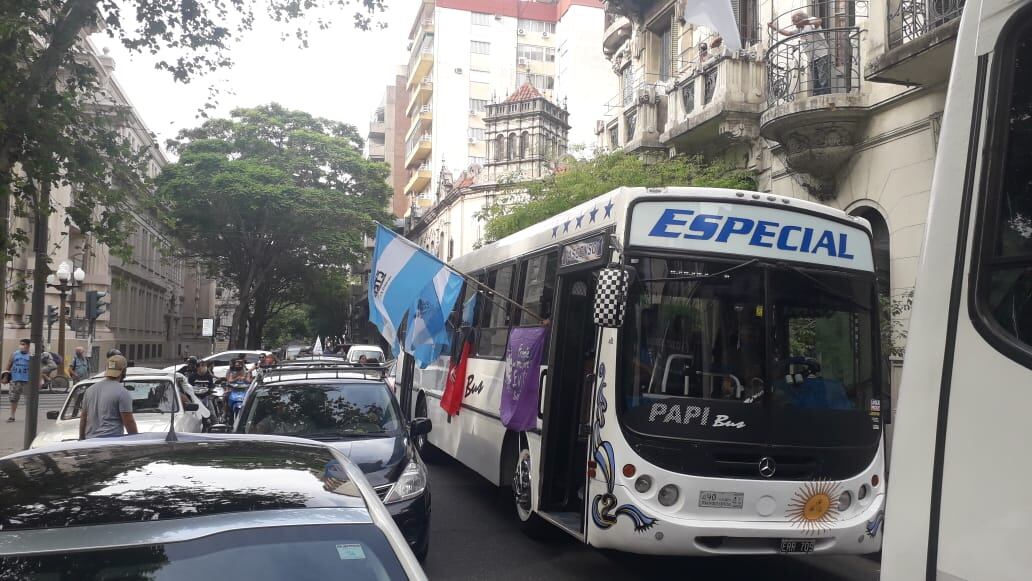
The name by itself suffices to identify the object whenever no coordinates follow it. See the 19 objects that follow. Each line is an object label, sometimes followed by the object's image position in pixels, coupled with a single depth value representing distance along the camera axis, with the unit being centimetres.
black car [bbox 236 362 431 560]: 742
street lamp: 2267
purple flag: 870
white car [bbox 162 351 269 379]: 2784
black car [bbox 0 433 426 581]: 261
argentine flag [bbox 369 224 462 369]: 1164
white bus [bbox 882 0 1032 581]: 270
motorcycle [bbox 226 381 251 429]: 1559
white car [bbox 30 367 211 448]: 1157
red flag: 1188
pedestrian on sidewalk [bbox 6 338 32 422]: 2023
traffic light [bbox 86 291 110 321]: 2203
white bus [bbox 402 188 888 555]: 676
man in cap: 907
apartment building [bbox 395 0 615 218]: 6525
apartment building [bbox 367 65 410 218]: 8794
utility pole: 1099
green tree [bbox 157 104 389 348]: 4191
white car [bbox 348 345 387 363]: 2648
